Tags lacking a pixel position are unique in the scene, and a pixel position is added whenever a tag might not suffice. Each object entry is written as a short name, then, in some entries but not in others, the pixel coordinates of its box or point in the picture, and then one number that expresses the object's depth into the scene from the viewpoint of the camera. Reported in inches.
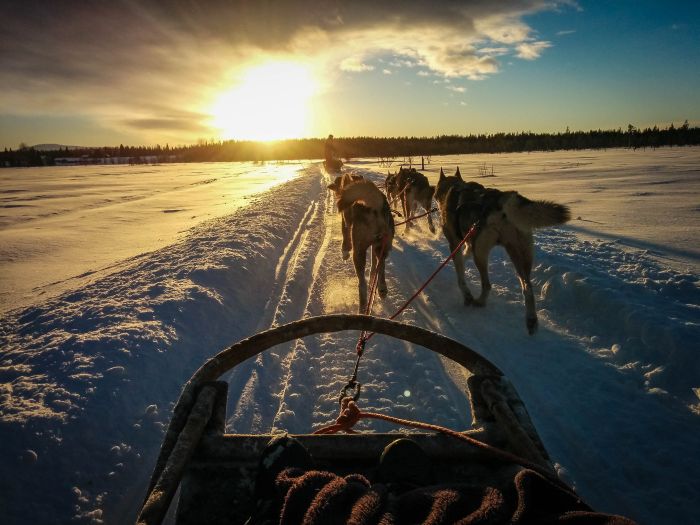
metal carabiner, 119.6
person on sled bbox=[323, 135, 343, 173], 1162.3
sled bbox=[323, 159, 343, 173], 1218.0
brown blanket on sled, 34.8
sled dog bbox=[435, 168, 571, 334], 149.4
